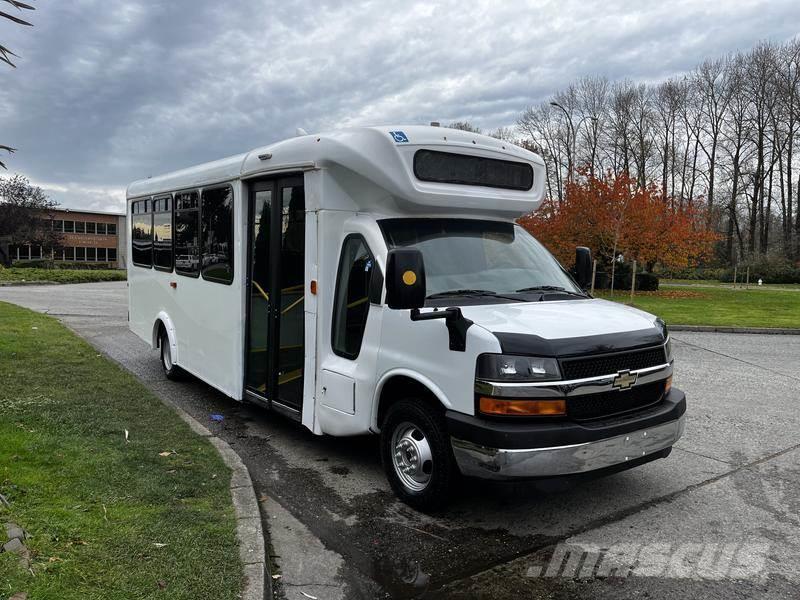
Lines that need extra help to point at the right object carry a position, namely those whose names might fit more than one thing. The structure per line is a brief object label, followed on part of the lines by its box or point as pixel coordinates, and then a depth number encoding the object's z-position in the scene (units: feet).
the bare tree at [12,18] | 16.00
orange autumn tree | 85.15
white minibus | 12.76
